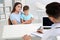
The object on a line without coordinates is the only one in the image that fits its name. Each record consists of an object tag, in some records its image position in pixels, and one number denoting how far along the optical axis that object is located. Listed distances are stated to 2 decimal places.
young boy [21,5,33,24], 3.57
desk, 2.28
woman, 3.38
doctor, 1.30
